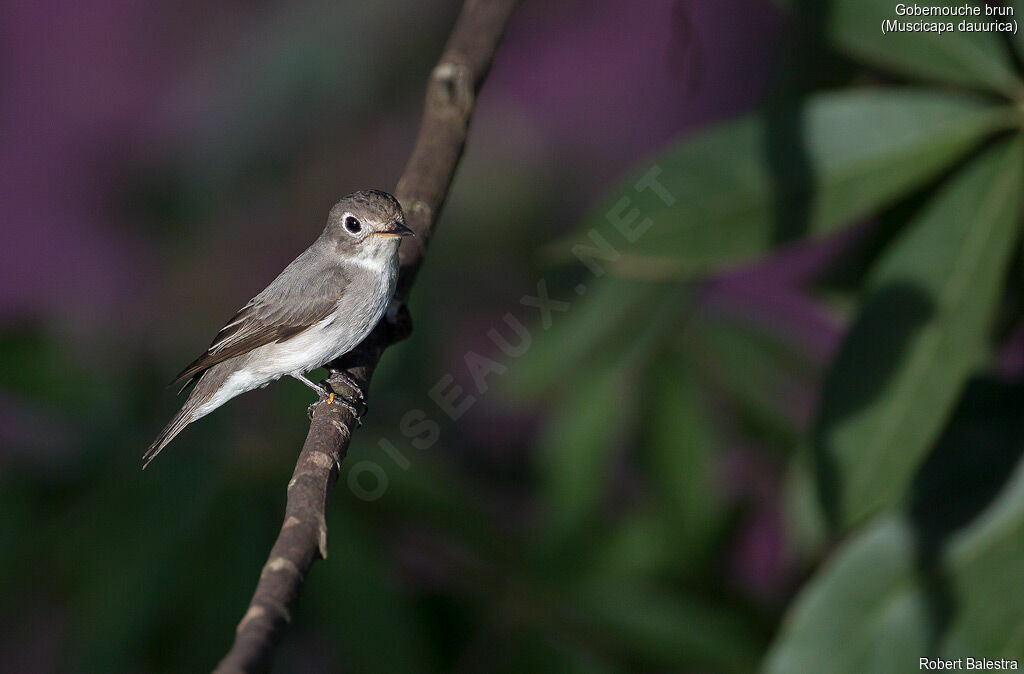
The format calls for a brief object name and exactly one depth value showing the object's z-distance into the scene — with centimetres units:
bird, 457
